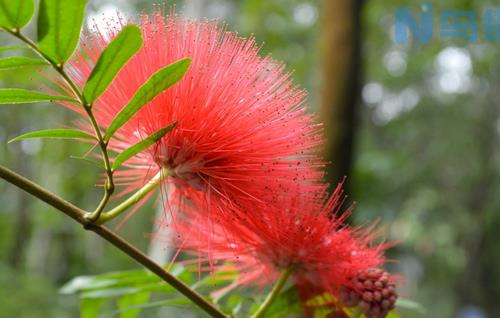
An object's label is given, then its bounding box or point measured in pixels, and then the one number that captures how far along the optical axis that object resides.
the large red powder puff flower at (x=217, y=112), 0.30
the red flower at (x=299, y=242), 0.31
